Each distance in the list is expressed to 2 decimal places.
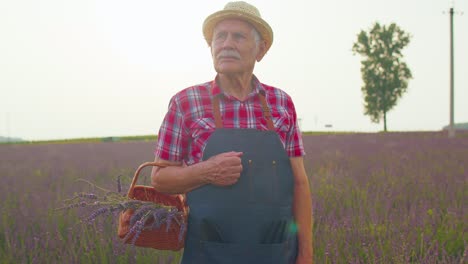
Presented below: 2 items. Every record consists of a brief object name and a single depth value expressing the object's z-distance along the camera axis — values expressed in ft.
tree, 120.16
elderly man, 5.65
